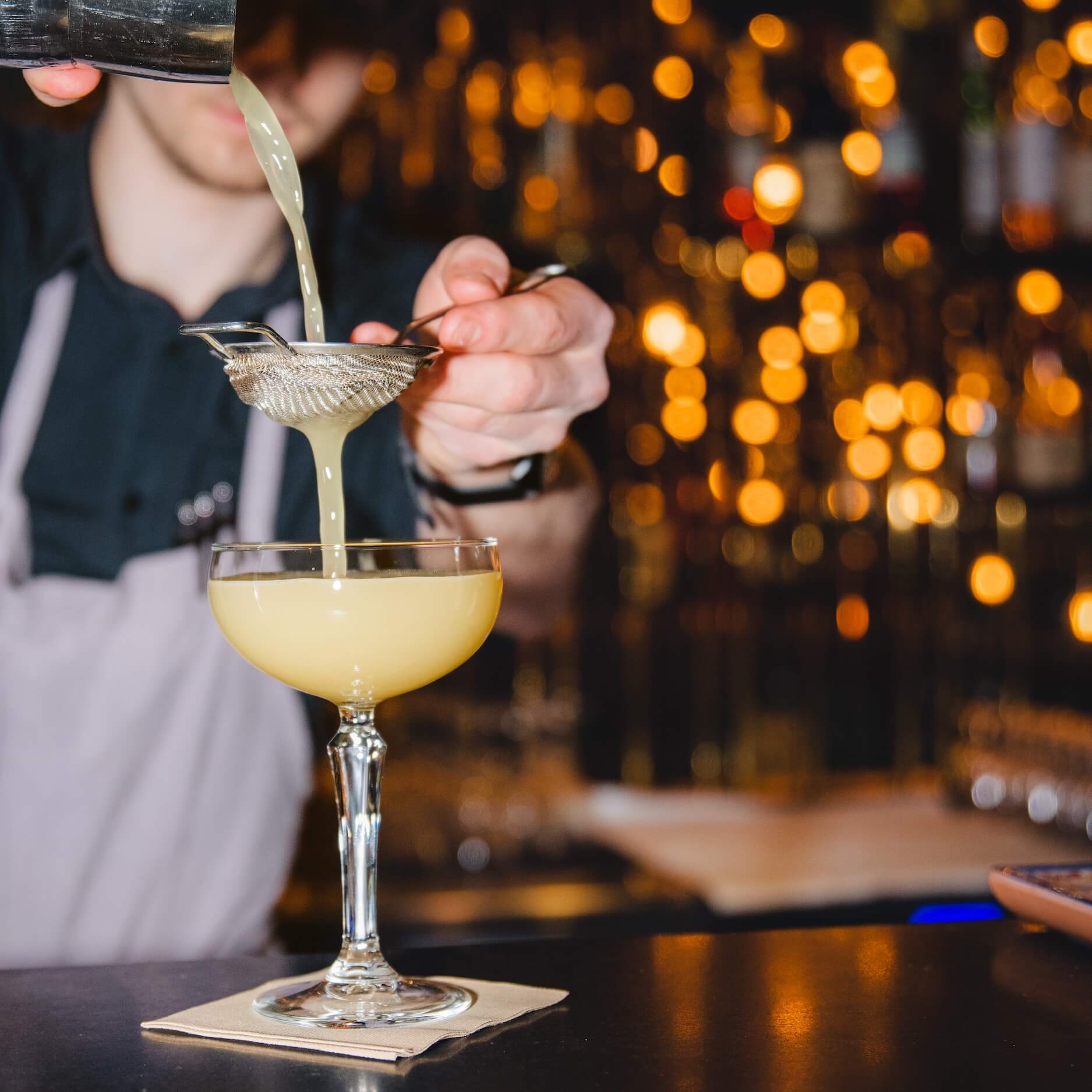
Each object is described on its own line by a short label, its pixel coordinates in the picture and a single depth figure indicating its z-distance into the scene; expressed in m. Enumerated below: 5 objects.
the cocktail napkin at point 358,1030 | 0.74
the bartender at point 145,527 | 1.67
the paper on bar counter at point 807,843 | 2.44
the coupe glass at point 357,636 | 0.86
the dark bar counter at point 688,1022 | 0.69
